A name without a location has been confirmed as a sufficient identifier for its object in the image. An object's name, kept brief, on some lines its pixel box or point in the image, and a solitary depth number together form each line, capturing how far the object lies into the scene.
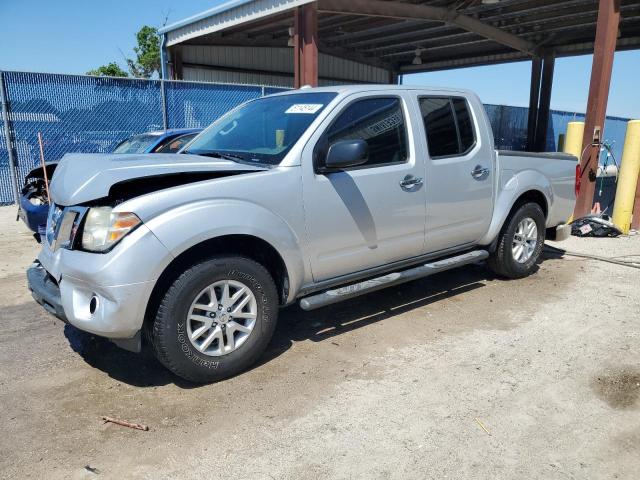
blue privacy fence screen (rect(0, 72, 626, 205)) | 10.23
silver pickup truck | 3.06
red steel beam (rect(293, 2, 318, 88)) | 11.76
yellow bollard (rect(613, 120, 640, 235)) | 8.07
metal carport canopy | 13.60
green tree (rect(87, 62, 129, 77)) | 32.75
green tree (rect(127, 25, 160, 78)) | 37.59
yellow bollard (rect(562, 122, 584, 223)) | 8.64
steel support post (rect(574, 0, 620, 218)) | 8.48
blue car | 6.31
